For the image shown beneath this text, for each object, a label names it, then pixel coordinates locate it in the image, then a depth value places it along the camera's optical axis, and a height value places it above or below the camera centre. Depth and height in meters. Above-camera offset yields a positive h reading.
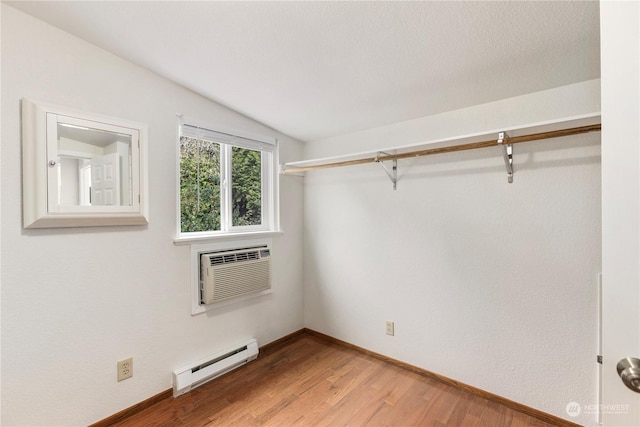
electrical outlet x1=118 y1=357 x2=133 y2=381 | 1.76 -0.95
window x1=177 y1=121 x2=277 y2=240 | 2.20 +0.26
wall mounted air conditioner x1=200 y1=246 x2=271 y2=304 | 2.15 -0.48
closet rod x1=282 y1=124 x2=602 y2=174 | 1.45 +0.40
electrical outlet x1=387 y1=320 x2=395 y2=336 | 2.35 -0.95
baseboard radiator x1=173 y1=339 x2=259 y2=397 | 1.97 -1.13
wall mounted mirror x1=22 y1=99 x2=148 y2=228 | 1.46 +0.26
